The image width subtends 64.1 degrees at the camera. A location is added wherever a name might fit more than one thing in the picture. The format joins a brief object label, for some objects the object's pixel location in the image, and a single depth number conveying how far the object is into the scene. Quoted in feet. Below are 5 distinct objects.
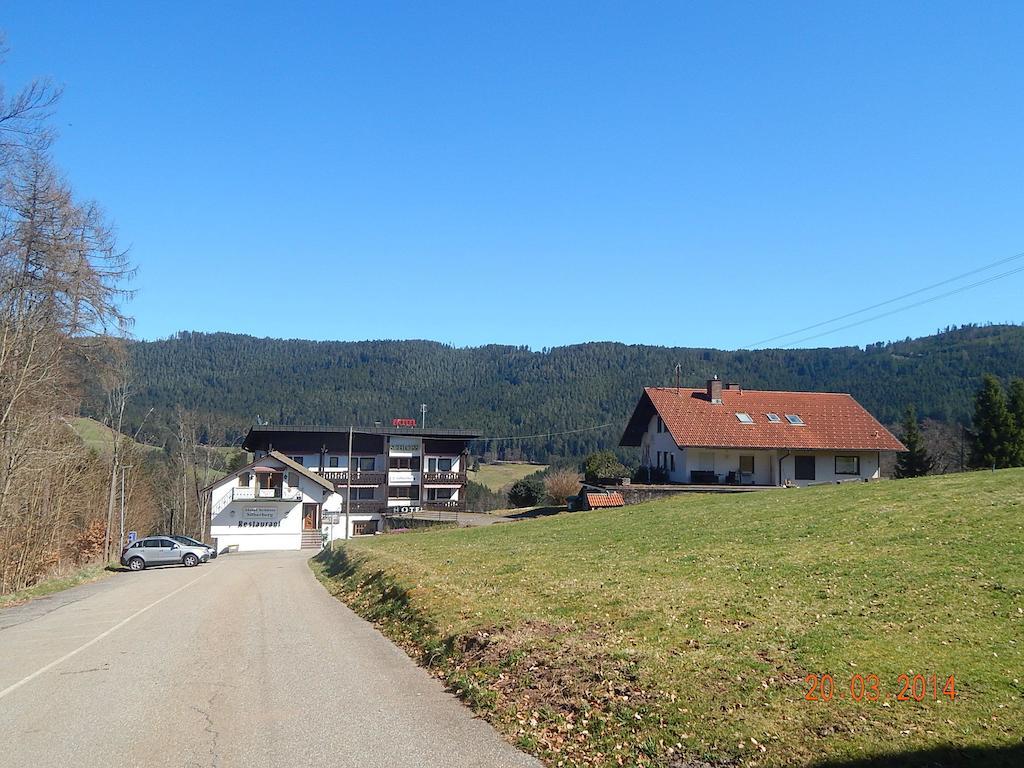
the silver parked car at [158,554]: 138.51
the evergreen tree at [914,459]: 214.07
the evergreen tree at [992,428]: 182.80
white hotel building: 237.66
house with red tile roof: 153.38
